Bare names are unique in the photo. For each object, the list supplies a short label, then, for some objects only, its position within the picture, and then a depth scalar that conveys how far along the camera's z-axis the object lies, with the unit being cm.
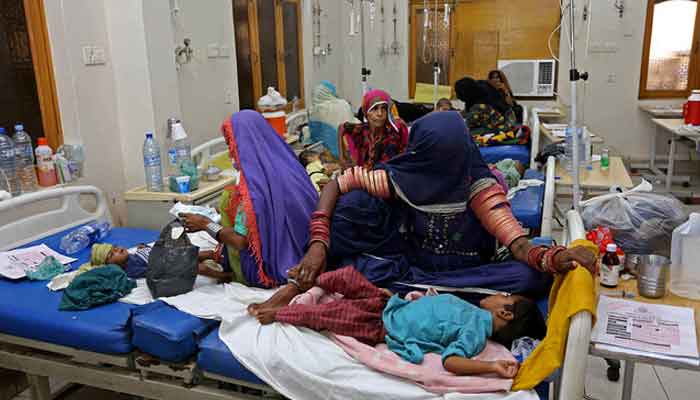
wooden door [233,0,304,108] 485
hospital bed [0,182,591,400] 196
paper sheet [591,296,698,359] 150
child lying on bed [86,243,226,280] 248
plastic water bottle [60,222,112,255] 277
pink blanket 161
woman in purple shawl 231
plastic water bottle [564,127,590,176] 360
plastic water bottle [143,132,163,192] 329
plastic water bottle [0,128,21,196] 278
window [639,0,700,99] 658
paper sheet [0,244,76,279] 245
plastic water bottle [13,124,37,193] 287
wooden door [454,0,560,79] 689
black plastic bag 223
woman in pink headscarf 381
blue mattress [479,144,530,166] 484
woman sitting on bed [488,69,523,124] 584
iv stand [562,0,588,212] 225
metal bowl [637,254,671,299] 178
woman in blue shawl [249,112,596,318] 213
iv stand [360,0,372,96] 474
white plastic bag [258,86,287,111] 482
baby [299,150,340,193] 380
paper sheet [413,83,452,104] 691
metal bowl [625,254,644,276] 193
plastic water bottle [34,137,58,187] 295
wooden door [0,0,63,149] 289
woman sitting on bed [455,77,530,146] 512
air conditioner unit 696
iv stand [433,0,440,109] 709
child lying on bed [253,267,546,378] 172
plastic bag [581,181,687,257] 206
